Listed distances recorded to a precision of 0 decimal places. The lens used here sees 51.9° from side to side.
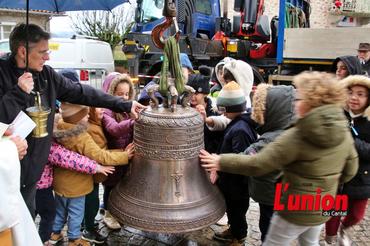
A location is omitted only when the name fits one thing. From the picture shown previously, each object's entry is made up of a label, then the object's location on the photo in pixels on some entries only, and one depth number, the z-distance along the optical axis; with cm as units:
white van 954
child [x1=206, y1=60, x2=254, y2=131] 371
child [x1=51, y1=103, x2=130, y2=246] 278
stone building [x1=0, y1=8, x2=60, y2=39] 1956
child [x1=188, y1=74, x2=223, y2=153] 344
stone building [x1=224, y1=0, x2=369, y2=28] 2494
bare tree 2488
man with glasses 216
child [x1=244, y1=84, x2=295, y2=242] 259
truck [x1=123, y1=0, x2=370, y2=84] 845
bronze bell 234
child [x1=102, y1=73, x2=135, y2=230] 309
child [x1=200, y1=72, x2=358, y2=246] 201
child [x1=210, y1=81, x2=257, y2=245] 292
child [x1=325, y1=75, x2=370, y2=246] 288
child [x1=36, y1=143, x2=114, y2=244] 279
